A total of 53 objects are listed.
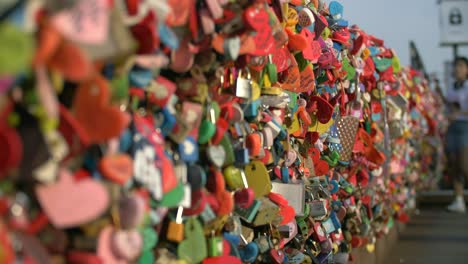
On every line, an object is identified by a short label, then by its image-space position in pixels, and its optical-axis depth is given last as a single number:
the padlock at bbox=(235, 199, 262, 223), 2.47
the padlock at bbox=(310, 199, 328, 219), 3.47
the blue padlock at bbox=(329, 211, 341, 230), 3.90
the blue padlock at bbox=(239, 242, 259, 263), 2.54
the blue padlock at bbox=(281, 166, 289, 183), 3.04
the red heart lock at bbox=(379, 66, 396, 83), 5.82
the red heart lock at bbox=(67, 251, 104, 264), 1.38
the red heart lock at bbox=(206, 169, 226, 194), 2.13
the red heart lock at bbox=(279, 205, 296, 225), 2.88
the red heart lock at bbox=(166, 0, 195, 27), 1.71
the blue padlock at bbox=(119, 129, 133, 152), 1.51
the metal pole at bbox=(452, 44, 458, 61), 20.59
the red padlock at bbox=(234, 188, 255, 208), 2.38
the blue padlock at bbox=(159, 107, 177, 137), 1.81
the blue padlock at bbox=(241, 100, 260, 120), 2.50
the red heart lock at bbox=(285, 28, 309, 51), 3.06
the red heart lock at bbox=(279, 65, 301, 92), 3.05
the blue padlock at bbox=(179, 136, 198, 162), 1.89
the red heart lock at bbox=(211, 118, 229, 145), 2.13
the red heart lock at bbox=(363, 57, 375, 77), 5.11
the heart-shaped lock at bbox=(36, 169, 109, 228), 1.25
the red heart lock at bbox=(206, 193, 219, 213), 2.08
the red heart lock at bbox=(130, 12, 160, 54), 1.48
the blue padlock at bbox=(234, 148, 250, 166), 2.34
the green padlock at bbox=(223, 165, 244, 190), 2.26
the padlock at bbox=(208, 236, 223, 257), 2.14
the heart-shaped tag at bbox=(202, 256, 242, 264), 2.13
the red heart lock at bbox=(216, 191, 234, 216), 2.15
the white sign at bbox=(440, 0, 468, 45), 20.28
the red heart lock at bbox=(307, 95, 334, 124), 3.67
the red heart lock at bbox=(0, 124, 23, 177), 1.15
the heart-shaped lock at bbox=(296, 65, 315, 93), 3.26
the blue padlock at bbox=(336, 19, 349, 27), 4.19
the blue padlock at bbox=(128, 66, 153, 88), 1.53
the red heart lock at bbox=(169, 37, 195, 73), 1.86
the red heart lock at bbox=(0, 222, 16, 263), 1.13
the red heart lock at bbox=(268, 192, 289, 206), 2.80
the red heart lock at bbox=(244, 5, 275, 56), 2.15
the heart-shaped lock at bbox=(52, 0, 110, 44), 1.20
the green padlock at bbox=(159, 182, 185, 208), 1.72
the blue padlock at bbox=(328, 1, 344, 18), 4.11
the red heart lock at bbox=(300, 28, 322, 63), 3.20
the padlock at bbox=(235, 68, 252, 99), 2.43
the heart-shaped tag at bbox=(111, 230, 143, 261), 1.45
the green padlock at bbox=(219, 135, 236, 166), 2.19
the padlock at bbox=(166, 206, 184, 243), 1.91
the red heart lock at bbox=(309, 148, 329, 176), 3.67
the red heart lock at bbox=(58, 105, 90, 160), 1.29
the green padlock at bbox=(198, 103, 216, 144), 2.03
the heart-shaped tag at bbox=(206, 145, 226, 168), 2.09
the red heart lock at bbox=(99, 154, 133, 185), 1.39
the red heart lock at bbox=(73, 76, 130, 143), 1.30
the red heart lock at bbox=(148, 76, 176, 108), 1.72
